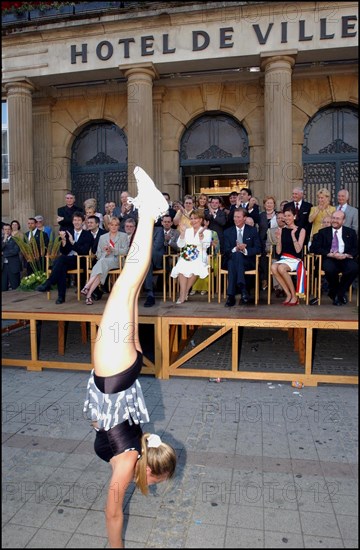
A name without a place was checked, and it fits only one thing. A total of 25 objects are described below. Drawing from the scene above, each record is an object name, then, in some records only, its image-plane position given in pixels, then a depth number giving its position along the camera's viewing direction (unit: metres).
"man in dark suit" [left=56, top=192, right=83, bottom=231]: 8.56
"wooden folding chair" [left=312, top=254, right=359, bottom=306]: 6.75
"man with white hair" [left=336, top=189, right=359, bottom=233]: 7.52
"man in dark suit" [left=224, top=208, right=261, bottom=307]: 6.88
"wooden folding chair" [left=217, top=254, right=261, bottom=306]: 6.96
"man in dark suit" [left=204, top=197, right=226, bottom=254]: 8.15
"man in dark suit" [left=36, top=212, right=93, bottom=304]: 7.48
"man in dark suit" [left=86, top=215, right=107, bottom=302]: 7.84
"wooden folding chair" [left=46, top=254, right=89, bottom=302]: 7.49
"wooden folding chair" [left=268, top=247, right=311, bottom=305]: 6.78
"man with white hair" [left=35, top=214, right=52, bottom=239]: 9.57
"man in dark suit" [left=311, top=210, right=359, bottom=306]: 6.68
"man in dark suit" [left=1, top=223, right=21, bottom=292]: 8.94
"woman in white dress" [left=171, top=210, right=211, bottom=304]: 7.16
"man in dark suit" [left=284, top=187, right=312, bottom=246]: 7.64
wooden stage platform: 5.68
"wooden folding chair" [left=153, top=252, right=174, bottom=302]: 7.40
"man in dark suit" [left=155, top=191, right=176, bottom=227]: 8.12
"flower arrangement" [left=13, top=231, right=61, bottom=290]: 8.55
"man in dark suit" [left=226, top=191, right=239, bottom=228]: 8.19
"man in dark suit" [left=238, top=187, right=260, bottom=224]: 8.20
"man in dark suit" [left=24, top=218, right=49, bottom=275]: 8.93
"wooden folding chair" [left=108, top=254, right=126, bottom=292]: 7.42
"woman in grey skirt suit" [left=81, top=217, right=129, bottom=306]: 7.24
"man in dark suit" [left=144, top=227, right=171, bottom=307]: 7.10
